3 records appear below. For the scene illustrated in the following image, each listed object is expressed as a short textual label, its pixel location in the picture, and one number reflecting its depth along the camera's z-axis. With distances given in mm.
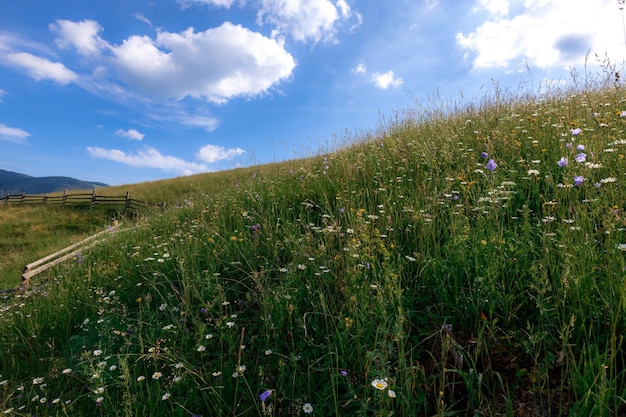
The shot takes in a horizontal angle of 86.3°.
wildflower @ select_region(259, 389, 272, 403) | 1798
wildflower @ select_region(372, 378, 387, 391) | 1690
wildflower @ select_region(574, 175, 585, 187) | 2605
